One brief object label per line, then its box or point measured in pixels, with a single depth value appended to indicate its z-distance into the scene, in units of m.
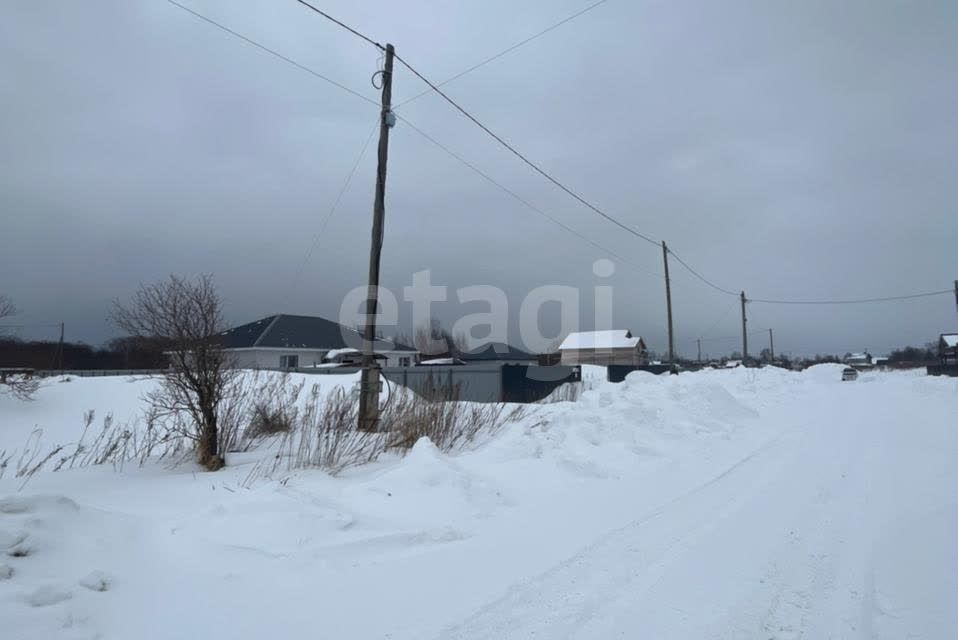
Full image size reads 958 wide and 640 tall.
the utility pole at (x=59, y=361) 41.14
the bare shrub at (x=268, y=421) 8.23
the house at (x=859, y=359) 96.31
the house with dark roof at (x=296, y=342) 37.19
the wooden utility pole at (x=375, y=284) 8.80
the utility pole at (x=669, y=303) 28.30
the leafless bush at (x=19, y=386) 16.62
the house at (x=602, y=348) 64.56
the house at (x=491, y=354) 45.64
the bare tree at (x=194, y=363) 6.95
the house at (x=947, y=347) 46.99
